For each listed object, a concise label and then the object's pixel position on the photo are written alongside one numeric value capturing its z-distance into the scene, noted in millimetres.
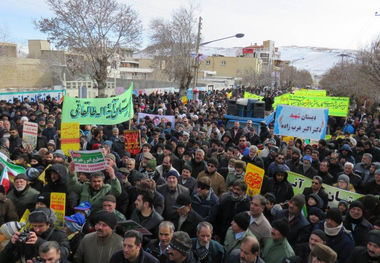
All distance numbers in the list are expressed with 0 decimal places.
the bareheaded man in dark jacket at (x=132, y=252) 3082
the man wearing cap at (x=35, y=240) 3221
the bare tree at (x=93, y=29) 21578
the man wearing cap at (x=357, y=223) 4184
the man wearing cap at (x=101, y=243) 3400
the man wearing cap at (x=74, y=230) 3662
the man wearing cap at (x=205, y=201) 4746
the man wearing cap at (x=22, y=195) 4562
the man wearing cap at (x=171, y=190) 4907
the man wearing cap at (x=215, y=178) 5703
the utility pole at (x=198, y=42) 23978
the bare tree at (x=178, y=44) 32250
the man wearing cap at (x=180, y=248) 3154
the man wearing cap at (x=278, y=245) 3559
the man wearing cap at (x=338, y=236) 3721
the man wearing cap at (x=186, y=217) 4188
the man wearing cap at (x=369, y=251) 3303
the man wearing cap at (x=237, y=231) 3824
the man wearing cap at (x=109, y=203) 3965
